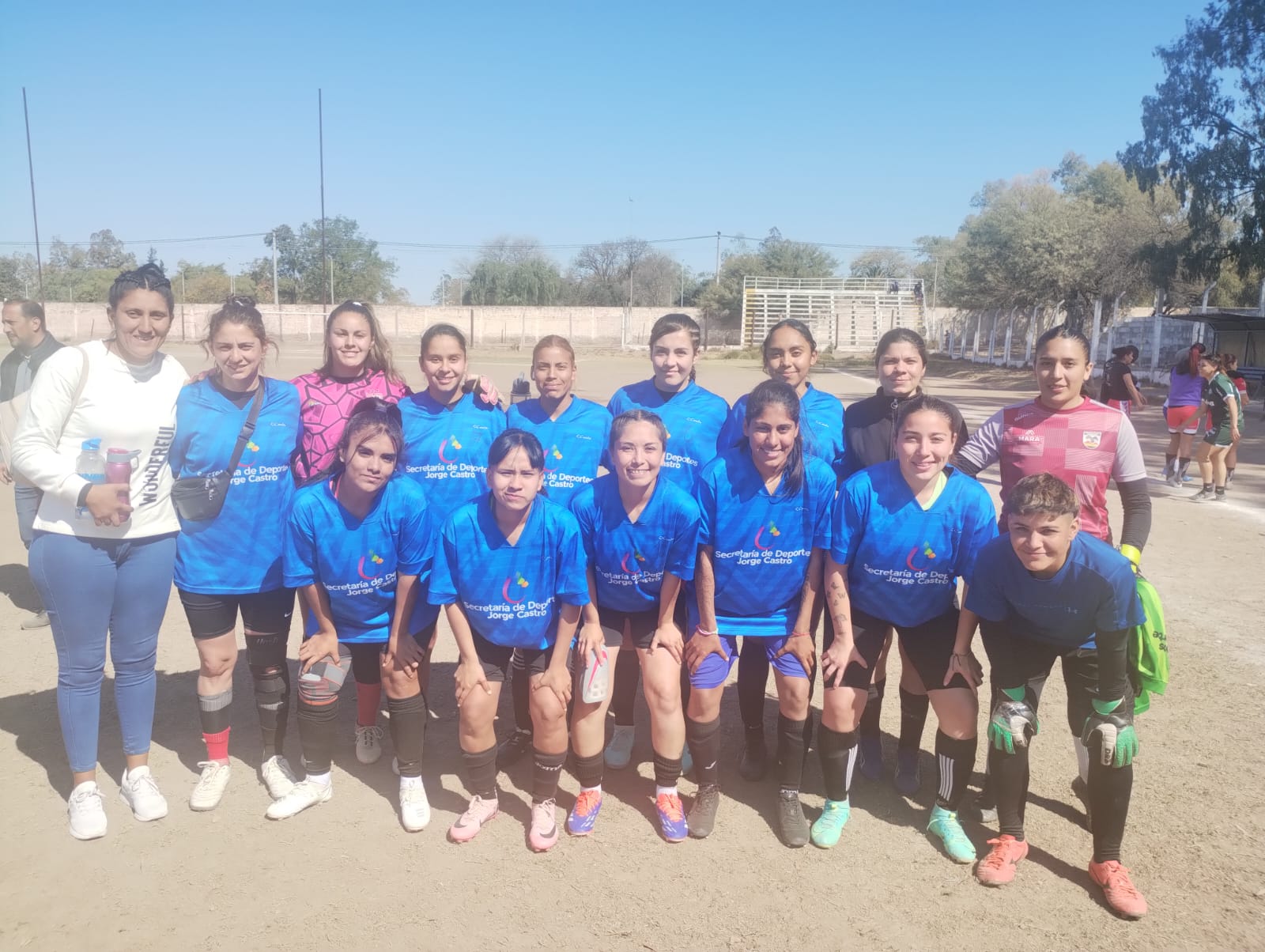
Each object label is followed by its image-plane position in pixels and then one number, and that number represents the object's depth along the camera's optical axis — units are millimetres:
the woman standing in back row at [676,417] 4316
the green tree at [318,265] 65688
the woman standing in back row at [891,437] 4004
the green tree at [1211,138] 23250
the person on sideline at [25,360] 6023
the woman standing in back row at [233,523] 3723
